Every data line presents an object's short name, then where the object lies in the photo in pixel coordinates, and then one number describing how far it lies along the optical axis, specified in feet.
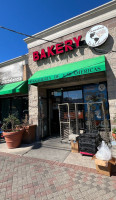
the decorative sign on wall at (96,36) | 16.82
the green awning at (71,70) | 15.32
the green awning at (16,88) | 21.30
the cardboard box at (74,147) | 14.53
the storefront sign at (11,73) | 24.95
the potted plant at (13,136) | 16.83
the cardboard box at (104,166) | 9.54
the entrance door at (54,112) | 24.74
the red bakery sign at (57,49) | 19.05
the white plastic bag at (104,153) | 9.76
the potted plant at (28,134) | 19.22
